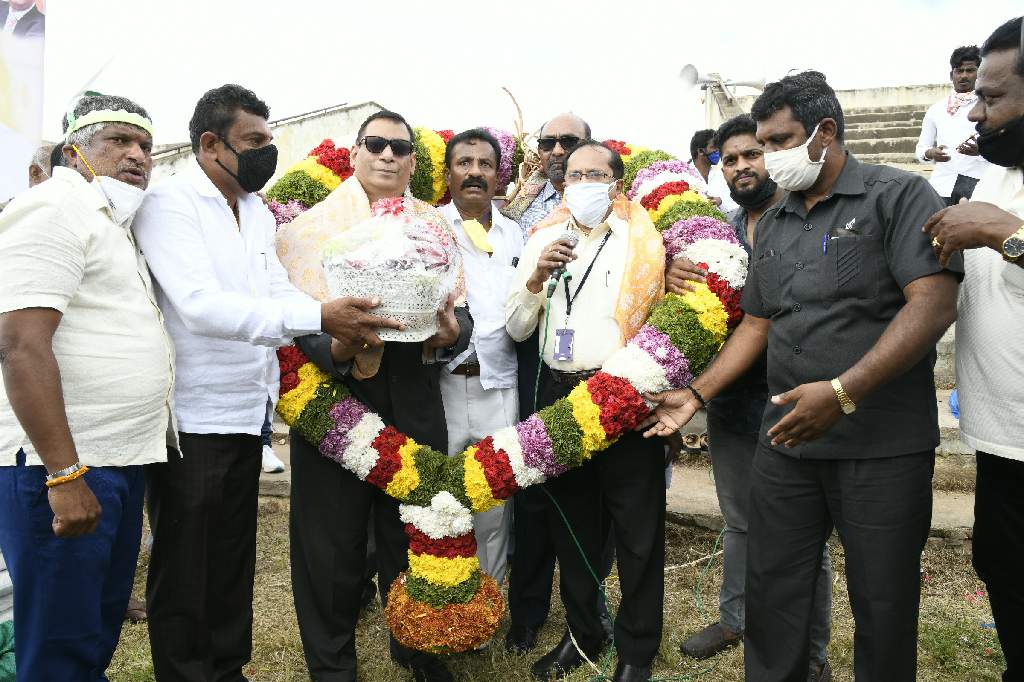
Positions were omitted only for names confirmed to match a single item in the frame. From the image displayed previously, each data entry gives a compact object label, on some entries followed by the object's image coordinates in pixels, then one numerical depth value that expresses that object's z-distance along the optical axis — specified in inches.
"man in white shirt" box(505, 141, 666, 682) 133.0
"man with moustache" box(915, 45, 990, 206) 255.9
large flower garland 128.3
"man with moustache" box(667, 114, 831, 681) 135.8
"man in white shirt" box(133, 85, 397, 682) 113.0
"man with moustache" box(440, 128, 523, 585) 152.3
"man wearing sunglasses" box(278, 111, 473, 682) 133.1
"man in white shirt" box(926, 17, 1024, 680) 92.0
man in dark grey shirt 97.6
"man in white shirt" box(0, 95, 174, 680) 91.0
